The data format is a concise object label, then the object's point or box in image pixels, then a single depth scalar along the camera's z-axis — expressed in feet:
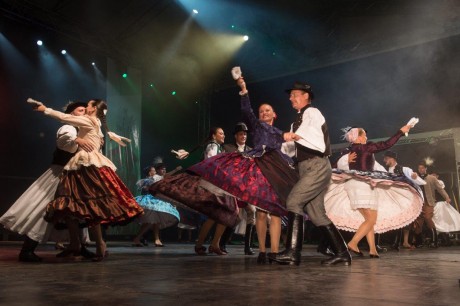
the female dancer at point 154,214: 26.16
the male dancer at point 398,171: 24.64
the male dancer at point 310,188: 11.98
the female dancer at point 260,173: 13.07
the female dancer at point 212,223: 17.93
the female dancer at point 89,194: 12.49
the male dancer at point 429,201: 29.09
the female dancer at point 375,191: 17.58
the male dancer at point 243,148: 19.29
